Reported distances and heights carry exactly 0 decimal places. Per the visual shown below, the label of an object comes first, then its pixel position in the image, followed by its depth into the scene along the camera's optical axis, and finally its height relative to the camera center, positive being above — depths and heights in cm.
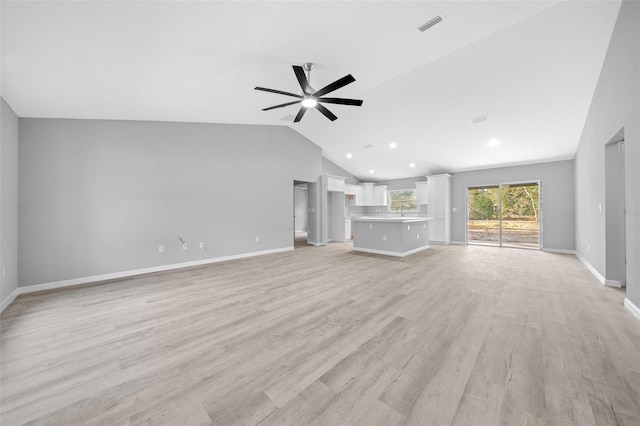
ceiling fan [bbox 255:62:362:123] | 281 +164
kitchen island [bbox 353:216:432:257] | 573 -59
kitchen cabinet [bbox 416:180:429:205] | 851 +71
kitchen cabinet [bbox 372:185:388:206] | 988 +74
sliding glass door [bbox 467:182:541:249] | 712 -7
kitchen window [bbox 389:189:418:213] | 941 +50
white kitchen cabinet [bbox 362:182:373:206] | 1002 +84
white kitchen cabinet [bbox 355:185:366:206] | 991 +75
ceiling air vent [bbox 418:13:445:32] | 257 +214
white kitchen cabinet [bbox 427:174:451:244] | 791 +18
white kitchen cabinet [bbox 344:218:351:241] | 936 -64
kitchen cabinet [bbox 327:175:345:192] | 806 +104
